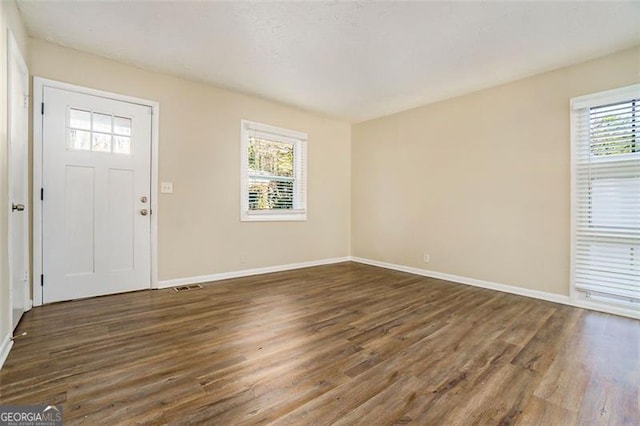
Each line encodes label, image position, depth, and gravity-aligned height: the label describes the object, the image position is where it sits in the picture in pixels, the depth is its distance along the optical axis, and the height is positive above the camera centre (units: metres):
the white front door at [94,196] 2.99 +0.13
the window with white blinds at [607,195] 2.88 +0.18
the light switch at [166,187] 3.65 +0.26
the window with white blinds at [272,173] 4.39 +0.59
